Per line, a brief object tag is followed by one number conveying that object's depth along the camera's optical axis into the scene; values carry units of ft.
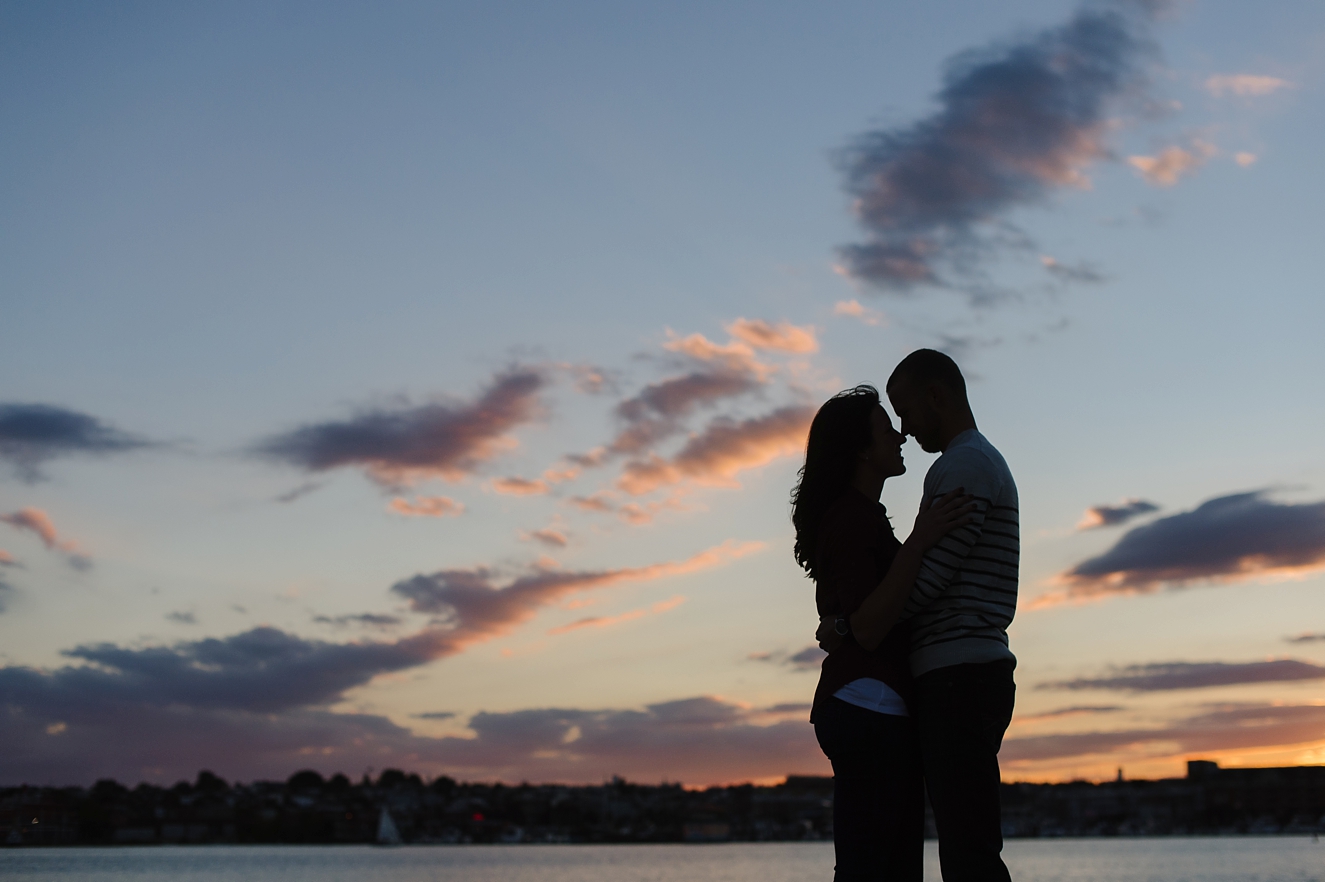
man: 14.71
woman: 14.90
